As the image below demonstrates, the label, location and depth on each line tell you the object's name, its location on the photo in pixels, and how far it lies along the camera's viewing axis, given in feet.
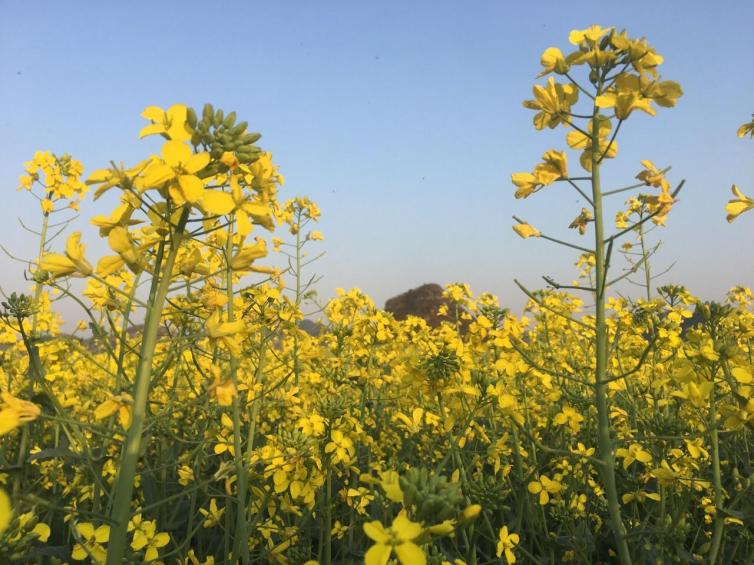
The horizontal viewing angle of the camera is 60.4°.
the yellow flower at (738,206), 1.12
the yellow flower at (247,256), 0.81
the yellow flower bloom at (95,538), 0.84
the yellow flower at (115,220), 0.76
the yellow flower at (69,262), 0.76
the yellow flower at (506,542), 1.01
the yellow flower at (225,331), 0.77
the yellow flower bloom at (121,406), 0.71
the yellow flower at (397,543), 0.54
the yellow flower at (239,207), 0.73
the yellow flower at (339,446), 1.07
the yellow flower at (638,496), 1.10
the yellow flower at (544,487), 1.13
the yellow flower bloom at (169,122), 0.76
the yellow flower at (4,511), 0.54
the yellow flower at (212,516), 1.10
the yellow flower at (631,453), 1.12
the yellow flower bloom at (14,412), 0.68
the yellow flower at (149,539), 0.89
